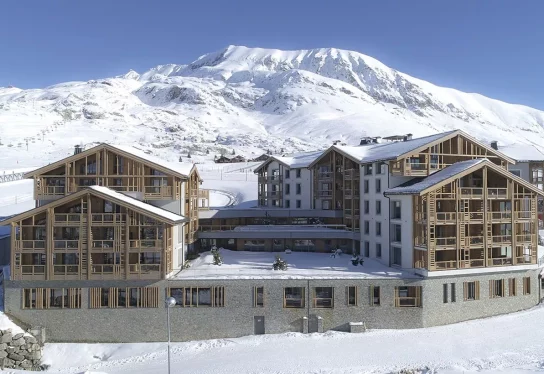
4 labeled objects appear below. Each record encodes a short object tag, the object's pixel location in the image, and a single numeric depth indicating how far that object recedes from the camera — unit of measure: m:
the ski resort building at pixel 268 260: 32.69
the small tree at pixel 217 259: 38.05
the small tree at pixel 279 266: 35.66
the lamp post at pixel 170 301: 25.91
